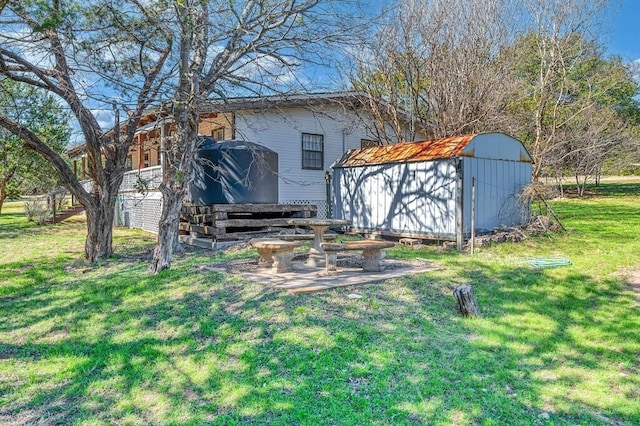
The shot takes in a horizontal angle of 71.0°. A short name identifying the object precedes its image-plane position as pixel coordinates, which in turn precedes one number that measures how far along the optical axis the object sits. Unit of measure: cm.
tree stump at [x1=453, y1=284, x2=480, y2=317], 495
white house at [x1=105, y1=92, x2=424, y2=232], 1344
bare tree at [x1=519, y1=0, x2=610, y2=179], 1298
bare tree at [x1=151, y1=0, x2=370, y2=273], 697
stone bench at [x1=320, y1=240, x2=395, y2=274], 626
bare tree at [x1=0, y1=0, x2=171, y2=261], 695
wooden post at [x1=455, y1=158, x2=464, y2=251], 916
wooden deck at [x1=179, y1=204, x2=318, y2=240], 989
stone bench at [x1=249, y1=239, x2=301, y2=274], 640
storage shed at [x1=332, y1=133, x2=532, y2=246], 937
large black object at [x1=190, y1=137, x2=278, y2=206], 1077
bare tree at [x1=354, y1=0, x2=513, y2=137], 1311
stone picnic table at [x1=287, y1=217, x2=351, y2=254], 722
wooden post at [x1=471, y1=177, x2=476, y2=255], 870
